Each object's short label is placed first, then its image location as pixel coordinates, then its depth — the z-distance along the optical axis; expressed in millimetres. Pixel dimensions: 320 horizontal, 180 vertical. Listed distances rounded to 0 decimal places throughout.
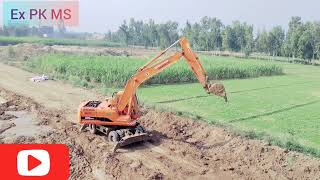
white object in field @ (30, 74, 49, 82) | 30408
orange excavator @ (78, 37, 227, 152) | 13266
